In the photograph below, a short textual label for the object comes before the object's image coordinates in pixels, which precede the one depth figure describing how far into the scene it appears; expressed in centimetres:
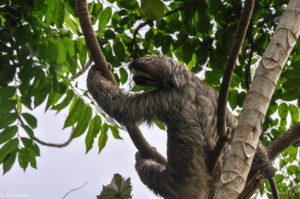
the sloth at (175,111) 930
